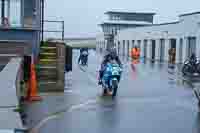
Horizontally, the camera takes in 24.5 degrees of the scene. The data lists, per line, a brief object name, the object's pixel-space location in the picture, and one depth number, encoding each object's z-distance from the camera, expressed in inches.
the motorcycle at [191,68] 1043.8
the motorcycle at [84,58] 1542.7
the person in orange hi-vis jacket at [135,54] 1662.2
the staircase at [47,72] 661.9
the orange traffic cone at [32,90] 555.8
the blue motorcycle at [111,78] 615.2
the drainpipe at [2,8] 726.1
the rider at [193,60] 1070.7
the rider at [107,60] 649.1
